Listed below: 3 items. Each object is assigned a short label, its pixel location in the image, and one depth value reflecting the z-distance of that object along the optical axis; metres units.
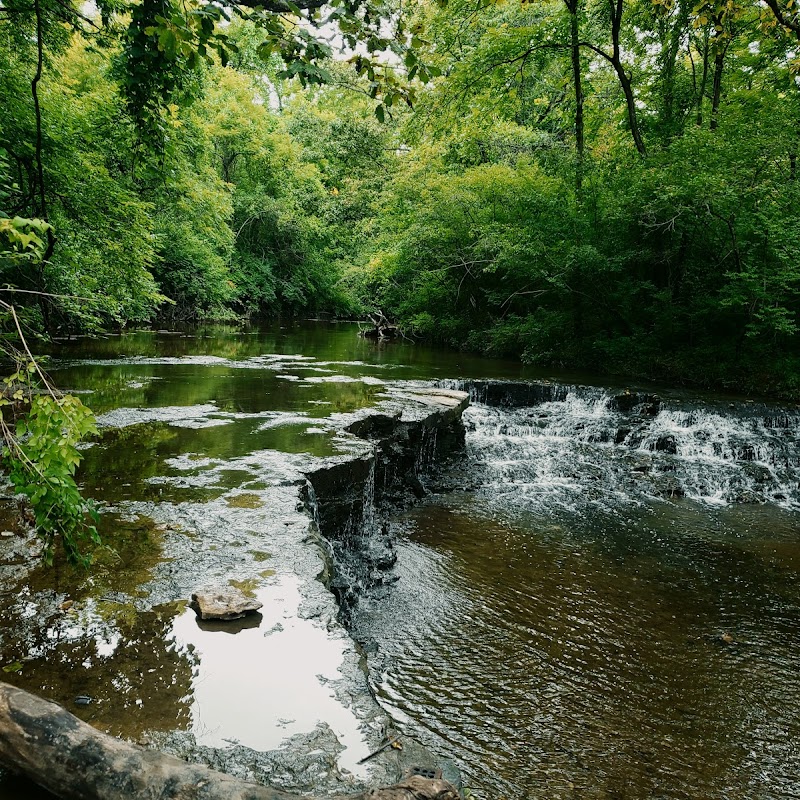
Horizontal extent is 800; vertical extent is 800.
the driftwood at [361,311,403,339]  25.23
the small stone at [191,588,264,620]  3.14
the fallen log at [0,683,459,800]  1.81
